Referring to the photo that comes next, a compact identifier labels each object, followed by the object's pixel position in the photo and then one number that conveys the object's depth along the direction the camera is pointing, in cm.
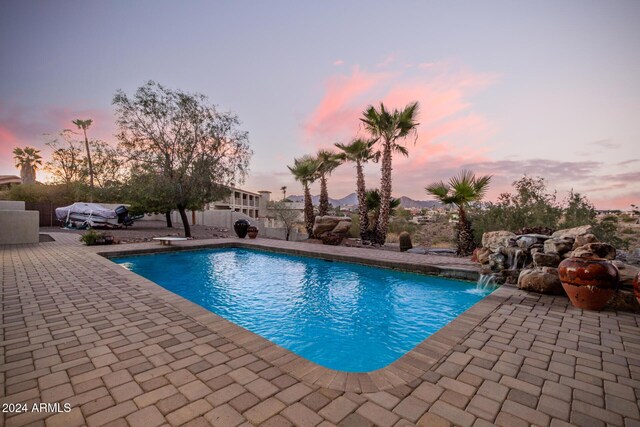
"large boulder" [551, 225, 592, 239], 559
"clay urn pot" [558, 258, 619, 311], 376
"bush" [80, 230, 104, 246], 987
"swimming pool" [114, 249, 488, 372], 406
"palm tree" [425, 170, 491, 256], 946
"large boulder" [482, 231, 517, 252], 656
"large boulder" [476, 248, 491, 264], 725
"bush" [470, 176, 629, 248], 938
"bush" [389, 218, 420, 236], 1962
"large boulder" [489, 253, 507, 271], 625
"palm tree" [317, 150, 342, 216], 1628
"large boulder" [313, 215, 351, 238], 1386
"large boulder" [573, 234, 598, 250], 474
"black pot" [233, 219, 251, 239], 1460
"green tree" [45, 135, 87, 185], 2342
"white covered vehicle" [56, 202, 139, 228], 1554
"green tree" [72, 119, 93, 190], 2398
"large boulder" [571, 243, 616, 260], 446
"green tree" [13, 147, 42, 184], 2886
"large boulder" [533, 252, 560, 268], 519
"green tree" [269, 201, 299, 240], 1933
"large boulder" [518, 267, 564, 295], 468
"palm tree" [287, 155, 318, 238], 1706
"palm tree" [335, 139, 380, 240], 1420
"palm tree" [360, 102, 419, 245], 1295
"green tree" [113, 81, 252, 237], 1226
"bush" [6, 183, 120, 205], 1919
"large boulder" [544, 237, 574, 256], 524
